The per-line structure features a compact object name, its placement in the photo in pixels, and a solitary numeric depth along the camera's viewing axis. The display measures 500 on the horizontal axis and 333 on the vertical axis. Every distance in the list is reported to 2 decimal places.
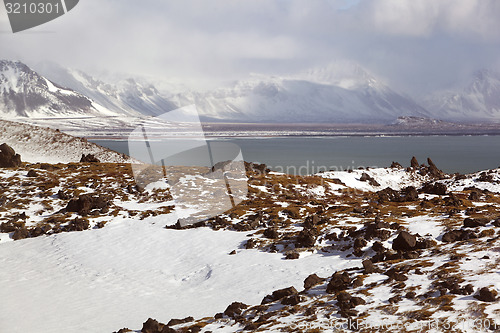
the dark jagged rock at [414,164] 71.94
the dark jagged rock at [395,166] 70.24
